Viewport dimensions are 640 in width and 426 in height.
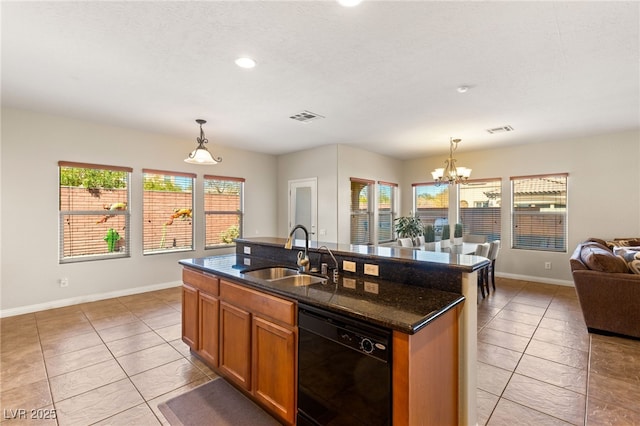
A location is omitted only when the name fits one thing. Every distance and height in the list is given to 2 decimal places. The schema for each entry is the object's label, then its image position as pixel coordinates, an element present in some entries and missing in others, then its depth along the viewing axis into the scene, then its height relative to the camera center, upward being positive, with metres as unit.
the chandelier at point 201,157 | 3.95 +0.73
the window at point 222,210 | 5.97 +0.05
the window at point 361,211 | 6.48 +0.04
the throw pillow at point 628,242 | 4.60 -0.46
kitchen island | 1.42 -0.66
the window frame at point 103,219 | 4.39 -0.10
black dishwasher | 1.42 -0.82
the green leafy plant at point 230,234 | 6.24 -0.45
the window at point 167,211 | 5.19 +0.03
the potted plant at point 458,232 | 5.81 -0.38
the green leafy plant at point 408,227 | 6.77 -0.32
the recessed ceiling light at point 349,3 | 1.94 +1.37
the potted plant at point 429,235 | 5.42 -0.41
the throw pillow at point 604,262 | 3.32 -0.56
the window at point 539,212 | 5.71 +0.02
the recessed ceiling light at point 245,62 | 2.69 +1.38
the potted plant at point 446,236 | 5.17 -0.43
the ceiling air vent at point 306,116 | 4.16 +1.38
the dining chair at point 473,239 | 5.80 -0.51
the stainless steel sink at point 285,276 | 2.43 -0.55
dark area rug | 2.04 -1.42
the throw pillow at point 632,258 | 3.28 -0.52
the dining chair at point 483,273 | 4.43 -0.98
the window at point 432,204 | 7.14 +0.22
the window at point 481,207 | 6.39 +0.13
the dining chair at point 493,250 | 4.89 -0.61
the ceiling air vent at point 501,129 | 4.76 +1.36
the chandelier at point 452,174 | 5.11 +0.69
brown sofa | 3.20 -0.89
